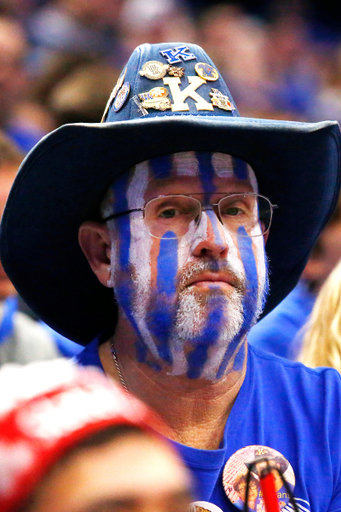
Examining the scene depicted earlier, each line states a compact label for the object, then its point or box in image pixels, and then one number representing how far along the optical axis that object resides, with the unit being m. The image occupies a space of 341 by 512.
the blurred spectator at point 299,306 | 6.36
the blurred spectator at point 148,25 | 9.19
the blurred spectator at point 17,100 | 7.03
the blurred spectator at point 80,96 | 7.41
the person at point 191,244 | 3.65
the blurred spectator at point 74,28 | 8.28
